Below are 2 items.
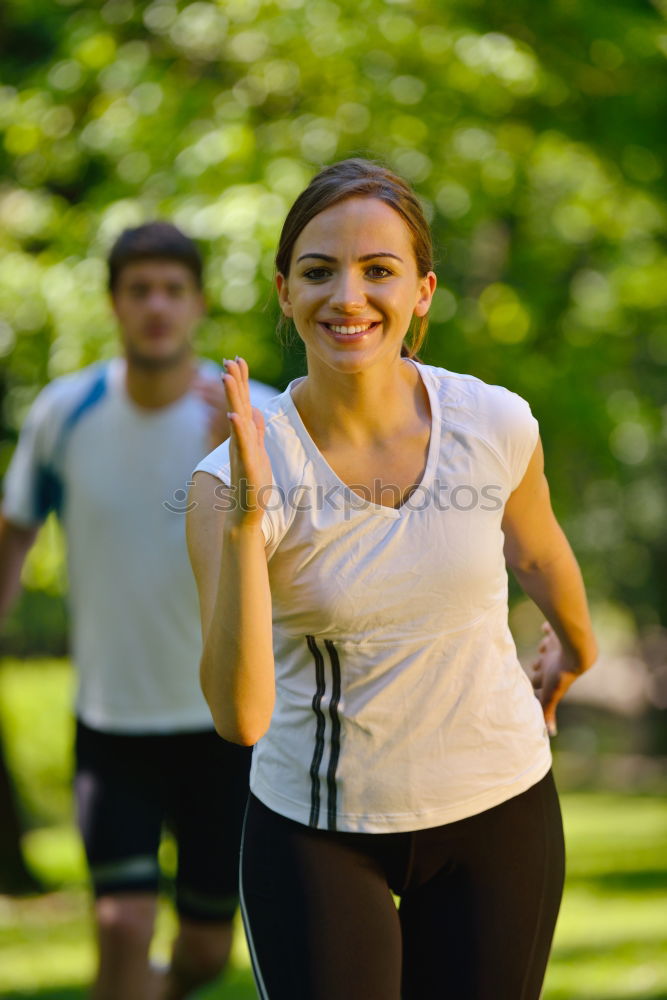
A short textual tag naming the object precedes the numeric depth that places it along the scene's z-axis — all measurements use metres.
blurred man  8.53
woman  5.04
